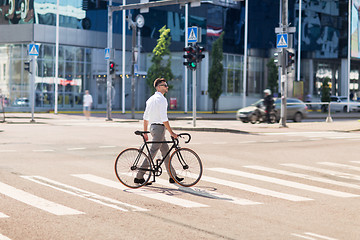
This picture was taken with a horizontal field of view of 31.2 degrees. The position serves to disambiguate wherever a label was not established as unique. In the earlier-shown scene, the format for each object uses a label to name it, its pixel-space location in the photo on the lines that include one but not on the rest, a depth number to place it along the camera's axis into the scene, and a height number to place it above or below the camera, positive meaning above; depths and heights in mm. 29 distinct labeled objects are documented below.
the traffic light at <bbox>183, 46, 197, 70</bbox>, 30109 +1982
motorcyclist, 36128 -274
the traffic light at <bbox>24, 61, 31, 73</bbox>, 37812 +1996
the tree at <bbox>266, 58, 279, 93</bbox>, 64250 +2202
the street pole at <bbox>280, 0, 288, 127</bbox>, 30627 +1289
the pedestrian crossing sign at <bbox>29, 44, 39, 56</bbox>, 37312 +2897
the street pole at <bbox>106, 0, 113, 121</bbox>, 39322 +1545
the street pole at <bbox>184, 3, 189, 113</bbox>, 56566 +3914
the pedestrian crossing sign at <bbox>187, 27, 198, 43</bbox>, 30584 +3152
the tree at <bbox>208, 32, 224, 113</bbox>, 56031 +2493
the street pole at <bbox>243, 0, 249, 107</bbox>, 58459 +5911
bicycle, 11367 -1162
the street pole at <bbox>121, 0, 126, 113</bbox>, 54981 +5268
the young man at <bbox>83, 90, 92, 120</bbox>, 42188 -297
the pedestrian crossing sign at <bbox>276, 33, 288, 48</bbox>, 30578 +2906
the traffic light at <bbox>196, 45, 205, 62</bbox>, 30375 +2191
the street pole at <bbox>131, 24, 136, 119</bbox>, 42500 +1949
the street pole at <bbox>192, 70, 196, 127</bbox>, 30116 +114
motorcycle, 37219 -863
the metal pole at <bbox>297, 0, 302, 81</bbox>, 68438 +6935
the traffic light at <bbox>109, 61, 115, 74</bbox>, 39531 +2007
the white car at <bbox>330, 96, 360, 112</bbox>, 66062 -436
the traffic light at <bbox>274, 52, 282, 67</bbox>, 30922 +2079
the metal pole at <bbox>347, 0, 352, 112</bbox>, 69538 +6764
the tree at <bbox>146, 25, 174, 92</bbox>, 53875 +2950
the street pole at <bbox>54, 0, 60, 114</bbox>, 53375 +3708
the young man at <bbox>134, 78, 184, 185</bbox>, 11242 -351
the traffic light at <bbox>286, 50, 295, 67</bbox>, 30812 +2018
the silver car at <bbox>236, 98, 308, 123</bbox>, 38969 -476
